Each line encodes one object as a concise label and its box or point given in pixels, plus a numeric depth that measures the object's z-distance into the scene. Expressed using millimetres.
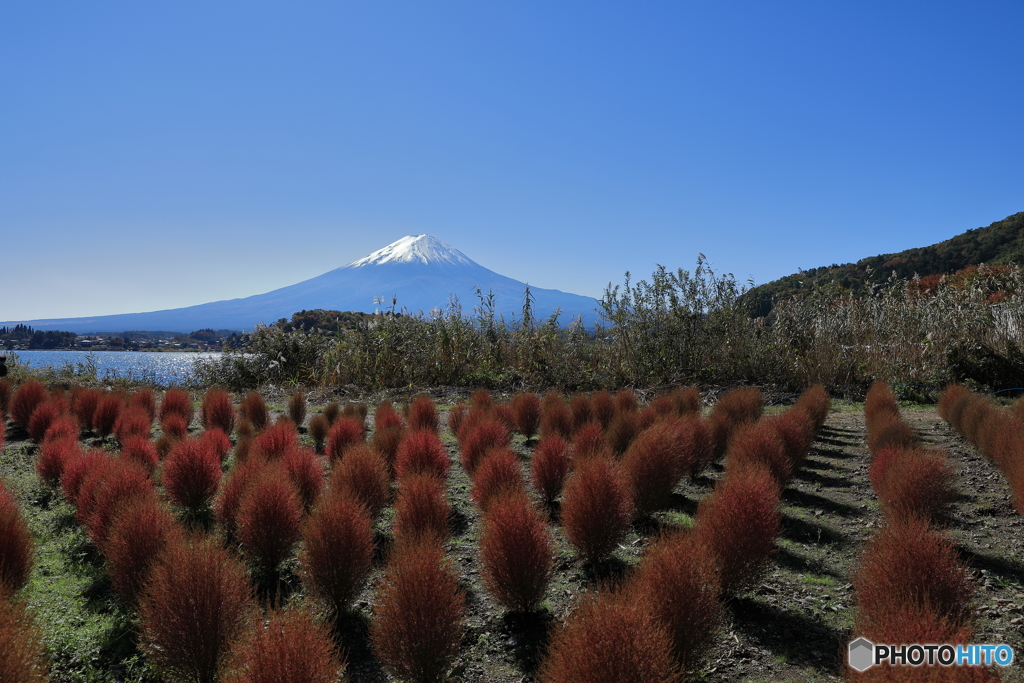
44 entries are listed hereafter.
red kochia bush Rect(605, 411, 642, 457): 5664
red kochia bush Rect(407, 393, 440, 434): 6961
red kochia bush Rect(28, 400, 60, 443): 6930
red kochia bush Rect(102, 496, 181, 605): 2826
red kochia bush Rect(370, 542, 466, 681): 2232
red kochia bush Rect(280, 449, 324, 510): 4234
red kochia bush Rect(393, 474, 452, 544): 3518
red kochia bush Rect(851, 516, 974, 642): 2275
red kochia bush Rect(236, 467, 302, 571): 3316
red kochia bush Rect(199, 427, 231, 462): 5030
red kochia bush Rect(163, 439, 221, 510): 4371
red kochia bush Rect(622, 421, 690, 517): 4062
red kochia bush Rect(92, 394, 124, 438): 7453
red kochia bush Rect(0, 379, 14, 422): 8781
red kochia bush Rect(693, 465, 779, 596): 2848
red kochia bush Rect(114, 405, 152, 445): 6262
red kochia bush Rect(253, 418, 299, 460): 5277
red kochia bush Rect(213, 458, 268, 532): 3791
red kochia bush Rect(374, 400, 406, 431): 6461
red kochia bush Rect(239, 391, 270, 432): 7898
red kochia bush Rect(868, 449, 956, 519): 3441
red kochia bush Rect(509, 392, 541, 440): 7234
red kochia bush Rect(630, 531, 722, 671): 2248
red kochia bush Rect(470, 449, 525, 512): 3936
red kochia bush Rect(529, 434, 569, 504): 4613
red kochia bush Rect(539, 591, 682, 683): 1771
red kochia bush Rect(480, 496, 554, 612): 2799
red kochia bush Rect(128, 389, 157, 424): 8242
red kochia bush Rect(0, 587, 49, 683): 1842
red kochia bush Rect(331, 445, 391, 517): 4098
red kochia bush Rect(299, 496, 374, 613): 2838
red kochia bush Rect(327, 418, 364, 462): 5627
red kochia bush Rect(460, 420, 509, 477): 5242
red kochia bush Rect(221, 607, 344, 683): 1742
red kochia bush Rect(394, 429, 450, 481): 4726
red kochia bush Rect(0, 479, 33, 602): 2904
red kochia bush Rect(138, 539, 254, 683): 2188
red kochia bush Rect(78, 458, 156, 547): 3473
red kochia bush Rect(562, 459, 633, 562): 3340
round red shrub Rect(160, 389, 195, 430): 8039
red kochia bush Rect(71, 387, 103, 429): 7871
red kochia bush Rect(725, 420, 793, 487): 4359
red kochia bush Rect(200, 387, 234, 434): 7527
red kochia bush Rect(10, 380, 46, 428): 7863
